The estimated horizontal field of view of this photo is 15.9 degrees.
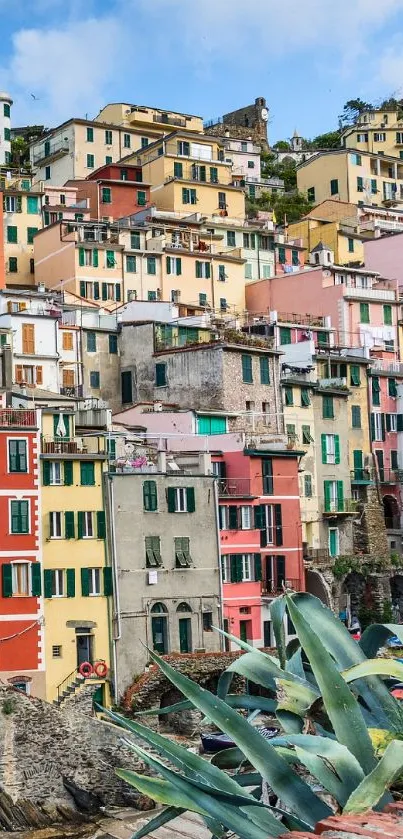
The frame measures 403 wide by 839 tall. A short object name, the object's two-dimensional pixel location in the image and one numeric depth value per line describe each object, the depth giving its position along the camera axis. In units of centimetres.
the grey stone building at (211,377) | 7006
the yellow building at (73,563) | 5269
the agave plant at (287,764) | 1336
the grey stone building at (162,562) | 5462
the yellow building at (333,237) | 9956
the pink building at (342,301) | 8488
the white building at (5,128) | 12294
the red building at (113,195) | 9738
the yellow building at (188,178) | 10012
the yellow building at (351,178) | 11938
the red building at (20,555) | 5162
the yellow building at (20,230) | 9175
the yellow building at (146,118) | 12094
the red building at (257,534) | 5934
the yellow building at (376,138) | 13738
